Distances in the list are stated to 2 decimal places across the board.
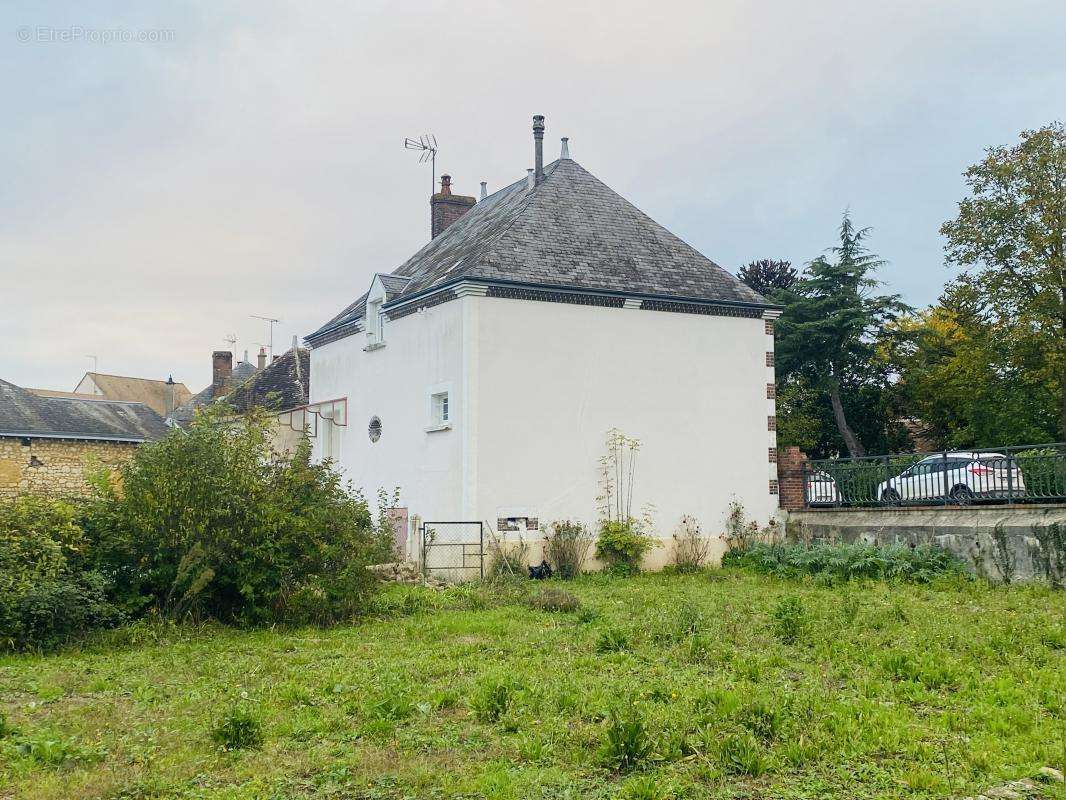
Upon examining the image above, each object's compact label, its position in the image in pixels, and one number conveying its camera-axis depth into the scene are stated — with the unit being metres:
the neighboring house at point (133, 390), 71.75
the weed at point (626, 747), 6.86
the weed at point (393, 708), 8.25
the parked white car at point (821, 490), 22.30
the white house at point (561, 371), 20.86
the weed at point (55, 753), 7.20
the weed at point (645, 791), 6.24
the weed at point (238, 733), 7.52
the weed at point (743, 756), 6.75
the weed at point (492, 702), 8.20
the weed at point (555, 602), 14.83
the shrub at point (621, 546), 20.91
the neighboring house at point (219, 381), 46.03
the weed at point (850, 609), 12.34
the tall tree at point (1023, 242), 31.61
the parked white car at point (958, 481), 17.61
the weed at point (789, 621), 11.38
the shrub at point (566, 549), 20.38
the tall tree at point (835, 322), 38.03
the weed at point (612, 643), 11.09
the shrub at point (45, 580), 11.82
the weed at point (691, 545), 21.78
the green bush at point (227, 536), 13.38
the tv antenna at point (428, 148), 31.44
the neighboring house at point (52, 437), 34.59
